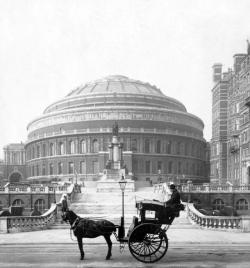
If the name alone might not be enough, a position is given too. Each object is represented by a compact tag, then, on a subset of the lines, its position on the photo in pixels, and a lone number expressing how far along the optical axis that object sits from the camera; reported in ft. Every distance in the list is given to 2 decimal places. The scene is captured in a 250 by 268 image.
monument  166.69
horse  47.21
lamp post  47.19
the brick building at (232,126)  211.61
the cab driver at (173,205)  48.26
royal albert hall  263.49
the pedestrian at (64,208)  47.50
